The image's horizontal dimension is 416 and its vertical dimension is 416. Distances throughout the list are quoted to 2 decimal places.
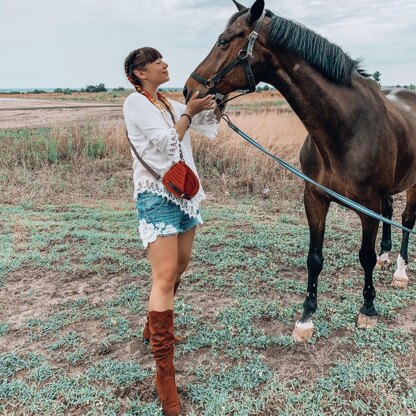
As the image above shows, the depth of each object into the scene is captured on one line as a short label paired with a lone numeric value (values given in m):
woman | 2.11
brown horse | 2.45
